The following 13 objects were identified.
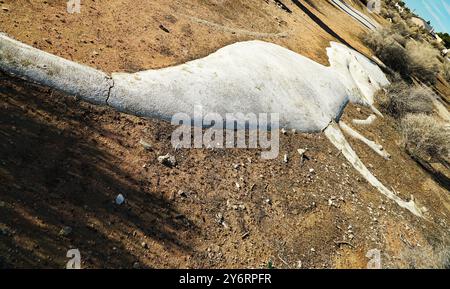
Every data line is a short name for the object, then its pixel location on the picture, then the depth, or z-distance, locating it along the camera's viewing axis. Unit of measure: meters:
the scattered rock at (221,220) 10.49
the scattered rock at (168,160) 11.03
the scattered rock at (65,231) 8.14
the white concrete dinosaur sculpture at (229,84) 11.07
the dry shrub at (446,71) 43.02
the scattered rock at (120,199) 9.39
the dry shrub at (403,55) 30.06
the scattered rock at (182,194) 10.57
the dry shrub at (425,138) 19.09
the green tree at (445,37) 80.38
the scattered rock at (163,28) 15.89
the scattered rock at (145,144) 11.08
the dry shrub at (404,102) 22.22
